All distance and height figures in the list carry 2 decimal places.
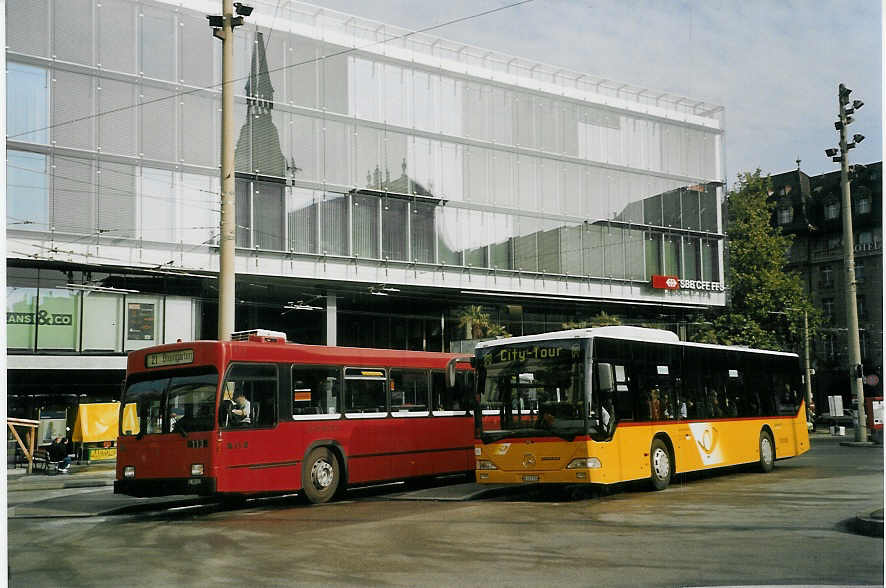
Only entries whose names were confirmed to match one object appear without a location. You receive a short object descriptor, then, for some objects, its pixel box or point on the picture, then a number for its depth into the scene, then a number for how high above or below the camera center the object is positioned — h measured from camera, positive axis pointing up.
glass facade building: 21.69 +5.72
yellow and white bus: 14.85 -0.46
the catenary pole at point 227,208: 17.72 +3.10
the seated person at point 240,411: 14.90 -0.41
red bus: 14.71 -0.56
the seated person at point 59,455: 26.30 -1.81
